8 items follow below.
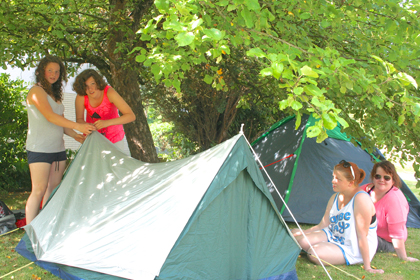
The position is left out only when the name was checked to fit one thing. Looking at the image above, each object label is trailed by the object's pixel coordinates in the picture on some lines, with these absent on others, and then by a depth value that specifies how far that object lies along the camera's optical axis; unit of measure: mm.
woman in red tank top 3262
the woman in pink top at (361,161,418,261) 3398
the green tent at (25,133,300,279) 2408
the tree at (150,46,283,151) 7422
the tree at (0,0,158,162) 4555
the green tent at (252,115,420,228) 4570
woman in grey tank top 3143
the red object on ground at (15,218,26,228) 3823
